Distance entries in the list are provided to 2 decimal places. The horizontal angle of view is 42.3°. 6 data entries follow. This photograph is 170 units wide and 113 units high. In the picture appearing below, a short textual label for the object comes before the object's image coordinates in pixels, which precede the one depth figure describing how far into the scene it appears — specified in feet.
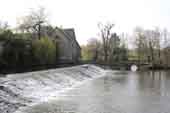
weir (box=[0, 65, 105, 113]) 38.16
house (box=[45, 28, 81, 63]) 143.13
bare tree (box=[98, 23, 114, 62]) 181.57
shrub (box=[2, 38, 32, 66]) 76.54
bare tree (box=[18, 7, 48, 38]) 118.73
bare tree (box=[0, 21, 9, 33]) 99.26
